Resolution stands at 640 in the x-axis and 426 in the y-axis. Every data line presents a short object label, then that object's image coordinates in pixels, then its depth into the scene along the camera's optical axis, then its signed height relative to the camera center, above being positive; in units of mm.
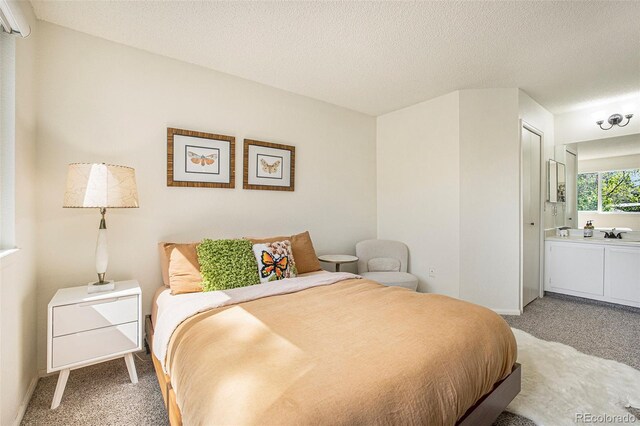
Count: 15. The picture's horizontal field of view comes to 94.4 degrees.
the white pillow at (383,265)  3854 -698
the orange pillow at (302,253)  2895 -412
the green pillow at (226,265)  2254 -423
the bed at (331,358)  1004 -616
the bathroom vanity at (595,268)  3467 -712
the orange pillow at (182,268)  2204 -435
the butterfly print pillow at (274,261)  2488 -433
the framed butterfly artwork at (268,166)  3143 +507
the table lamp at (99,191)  1930 +135
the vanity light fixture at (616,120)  3670 +1164
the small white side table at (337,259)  3312 -542
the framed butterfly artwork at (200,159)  2680 +499
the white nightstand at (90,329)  1791 -748
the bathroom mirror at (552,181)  4059 +420
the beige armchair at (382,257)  3828 -601
